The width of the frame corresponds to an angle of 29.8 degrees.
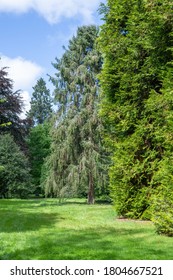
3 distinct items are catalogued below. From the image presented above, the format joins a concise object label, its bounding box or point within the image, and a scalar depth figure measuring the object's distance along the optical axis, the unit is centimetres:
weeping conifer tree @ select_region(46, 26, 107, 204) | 1905
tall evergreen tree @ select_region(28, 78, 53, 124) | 6575
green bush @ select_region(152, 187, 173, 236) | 790
